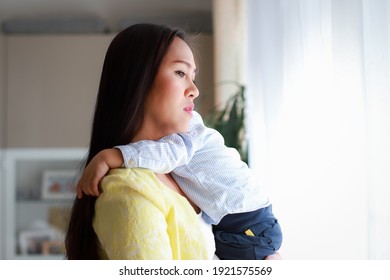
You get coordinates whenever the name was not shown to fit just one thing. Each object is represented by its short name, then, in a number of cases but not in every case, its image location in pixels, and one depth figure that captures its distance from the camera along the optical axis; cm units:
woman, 152
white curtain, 188
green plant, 389
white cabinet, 619
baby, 158
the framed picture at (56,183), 641
